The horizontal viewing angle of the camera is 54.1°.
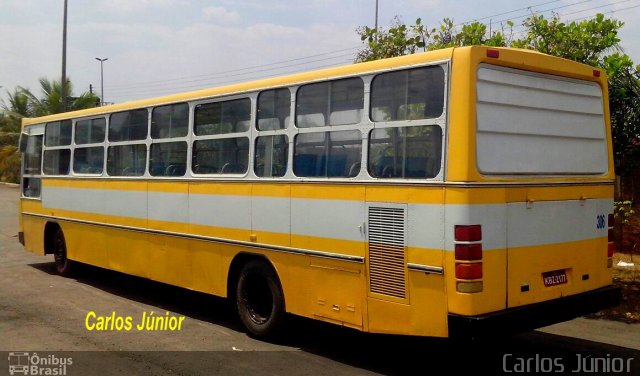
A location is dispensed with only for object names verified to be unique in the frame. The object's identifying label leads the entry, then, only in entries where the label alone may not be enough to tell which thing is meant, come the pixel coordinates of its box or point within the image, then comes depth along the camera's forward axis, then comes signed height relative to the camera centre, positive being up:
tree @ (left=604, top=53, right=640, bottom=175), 8.29 +1.39
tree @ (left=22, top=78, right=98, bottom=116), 30.36 +5.13
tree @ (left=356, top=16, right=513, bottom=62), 9.58 +2.85
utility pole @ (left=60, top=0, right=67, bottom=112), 23.75 +5.86
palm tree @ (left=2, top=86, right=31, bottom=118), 33.78 +5.33
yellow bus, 5.11 +0.12
